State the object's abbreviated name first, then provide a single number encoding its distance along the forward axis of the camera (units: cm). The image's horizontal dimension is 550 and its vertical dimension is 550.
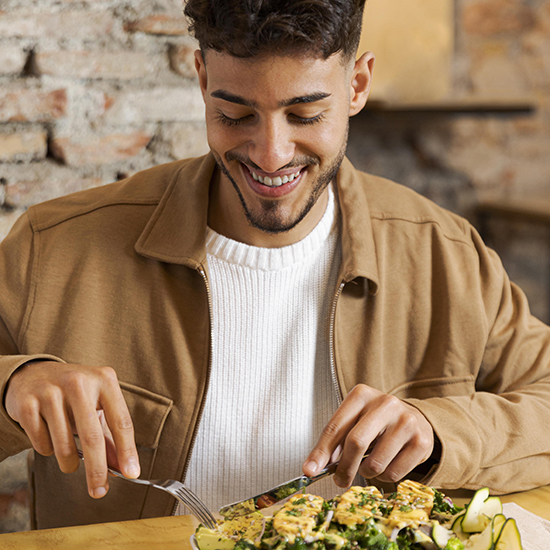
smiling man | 96
